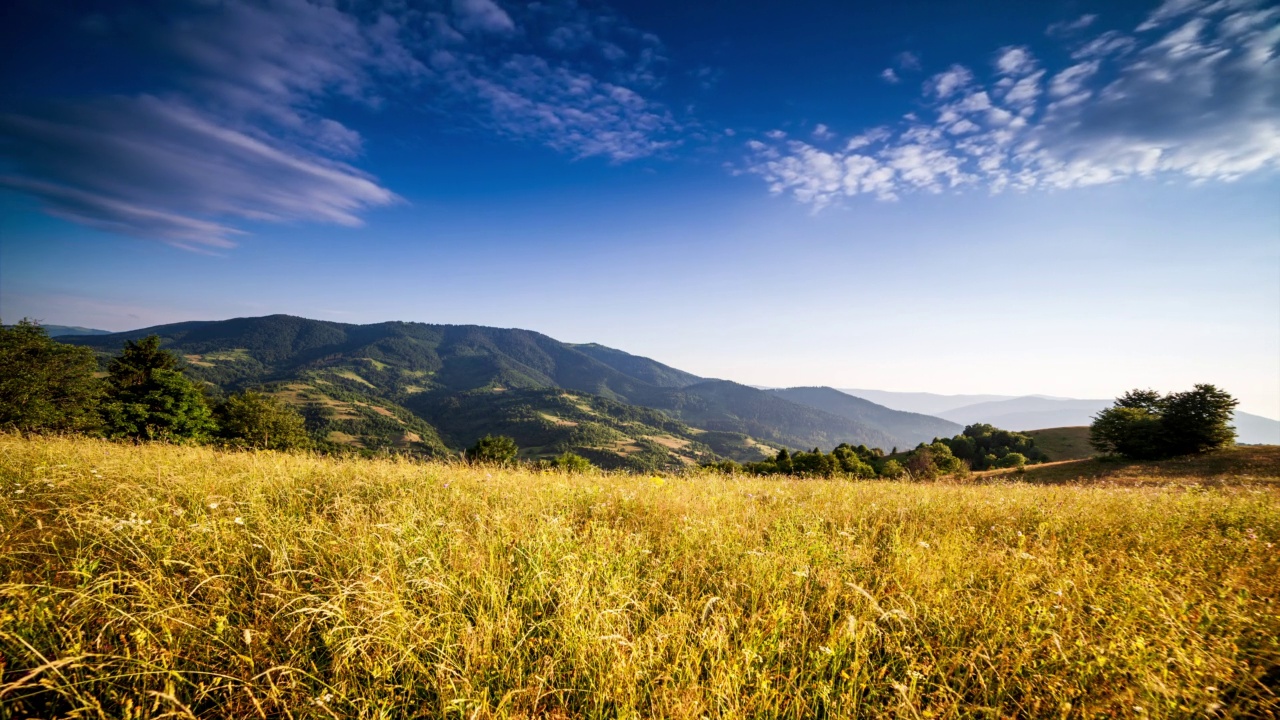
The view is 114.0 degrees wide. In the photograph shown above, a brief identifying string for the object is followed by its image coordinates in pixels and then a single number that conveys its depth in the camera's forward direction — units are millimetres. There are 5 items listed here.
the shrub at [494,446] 45031
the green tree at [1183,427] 23938
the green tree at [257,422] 36750
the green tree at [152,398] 27734
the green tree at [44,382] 26203
